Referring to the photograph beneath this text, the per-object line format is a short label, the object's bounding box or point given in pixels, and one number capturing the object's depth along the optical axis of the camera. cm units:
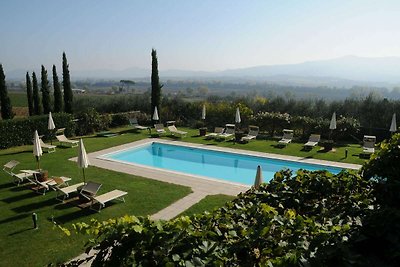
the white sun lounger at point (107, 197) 973
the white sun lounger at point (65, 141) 1817
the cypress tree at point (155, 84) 2491
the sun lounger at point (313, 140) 1799
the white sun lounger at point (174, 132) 2118
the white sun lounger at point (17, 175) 1184
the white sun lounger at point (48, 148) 1695
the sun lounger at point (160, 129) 2175
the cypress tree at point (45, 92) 2344
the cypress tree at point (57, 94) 2311
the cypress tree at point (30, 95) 2527
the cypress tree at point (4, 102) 2084
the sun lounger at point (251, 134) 1971
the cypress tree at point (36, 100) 2483
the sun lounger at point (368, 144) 1594
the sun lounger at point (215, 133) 2095
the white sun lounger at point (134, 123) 2379
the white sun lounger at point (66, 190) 1045
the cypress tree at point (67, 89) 2344
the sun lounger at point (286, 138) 1864
